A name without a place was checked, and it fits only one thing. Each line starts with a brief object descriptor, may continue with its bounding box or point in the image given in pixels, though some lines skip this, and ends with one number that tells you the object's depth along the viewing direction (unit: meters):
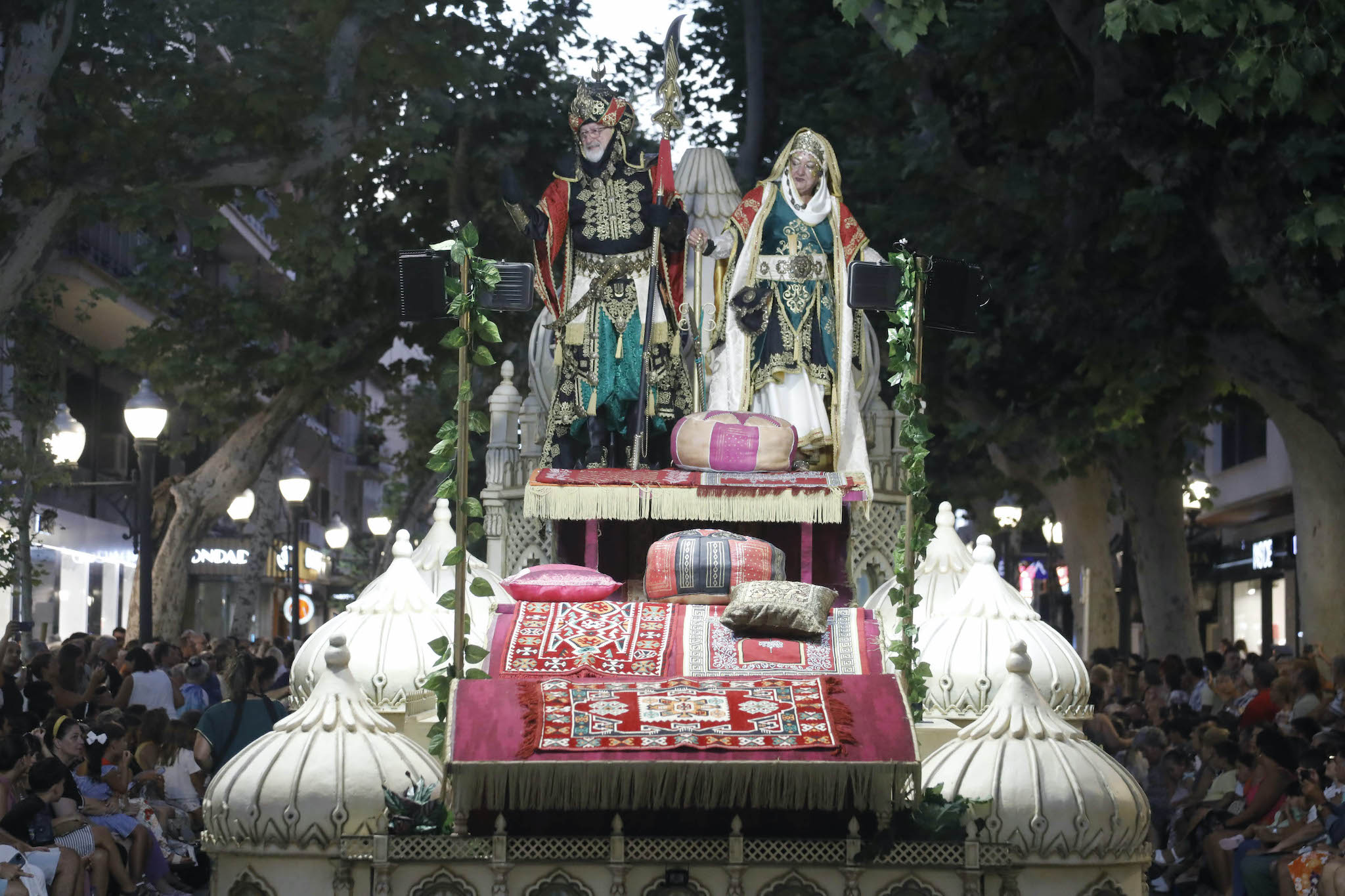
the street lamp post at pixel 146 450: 16.12
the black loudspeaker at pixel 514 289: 11.20
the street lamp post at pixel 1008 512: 30.64
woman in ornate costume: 14.95
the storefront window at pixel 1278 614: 33.88
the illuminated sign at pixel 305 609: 46.41
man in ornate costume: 14.59
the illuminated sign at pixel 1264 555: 33.41
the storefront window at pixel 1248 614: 36.22
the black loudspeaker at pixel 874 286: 12.12
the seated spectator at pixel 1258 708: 15.36
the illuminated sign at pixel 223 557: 41.09
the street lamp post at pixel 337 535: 30.69
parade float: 9.68
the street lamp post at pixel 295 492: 23.52
